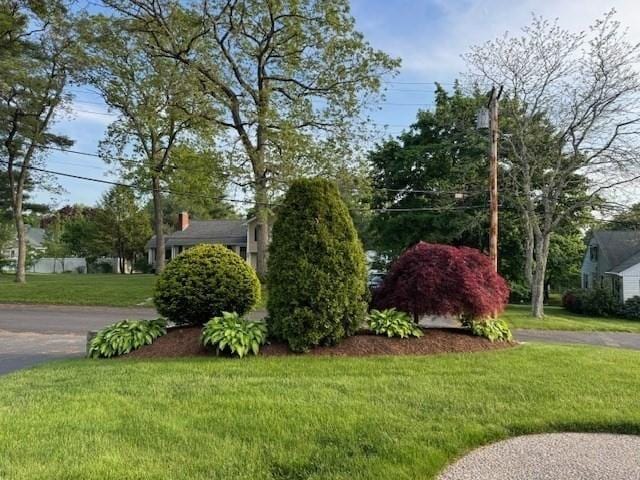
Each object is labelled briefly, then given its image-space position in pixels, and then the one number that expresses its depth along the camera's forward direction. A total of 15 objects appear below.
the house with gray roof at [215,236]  42.38
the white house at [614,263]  26.50
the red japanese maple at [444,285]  7.36
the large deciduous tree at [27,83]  23.09
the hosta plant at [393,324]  7.32
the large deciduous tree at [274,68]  21.89
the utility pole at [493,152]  15.01
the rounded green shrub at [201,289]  8.06
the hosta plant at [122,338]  7.36
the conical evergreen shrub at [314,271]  6.79
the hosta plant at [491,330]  7.82
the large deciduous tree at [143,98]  22.77
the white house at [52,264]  51.41
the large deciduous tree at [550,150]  18.34
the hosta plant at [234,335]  6.71
